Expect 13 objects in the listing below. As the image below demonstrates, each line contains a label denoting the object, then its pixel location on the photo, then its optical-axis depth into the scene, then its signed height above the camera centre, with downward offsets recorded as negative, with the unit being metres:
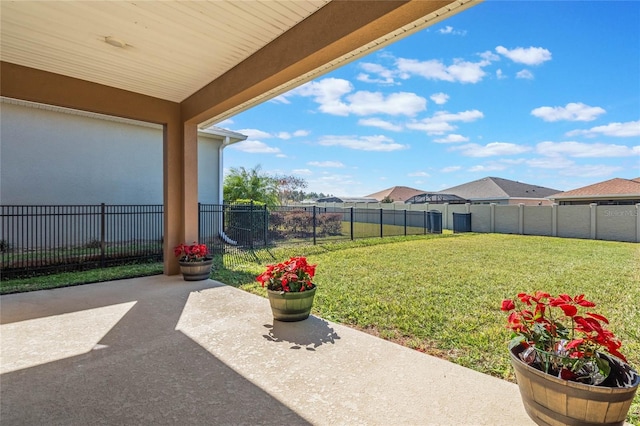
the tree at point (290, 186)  20.34 +1.78
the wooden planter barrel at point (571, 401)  1.52 -0.99
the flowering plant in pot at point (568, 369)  1.54 -0.89
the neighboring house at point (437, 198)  24.61 +1.07
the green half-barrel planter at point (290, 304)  3.39 -1.05
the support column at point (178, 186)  5.61 +0.48
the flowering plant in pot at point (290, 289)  3.41 -0.89
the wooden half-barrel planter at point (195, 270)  5.34 -1.03
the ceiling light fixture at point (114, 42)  3.36 +1.91
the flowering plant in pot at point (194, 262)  5.35 -0.89
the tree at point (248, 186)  11.63 +0.98
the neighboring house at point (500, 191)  26.64 +1.88
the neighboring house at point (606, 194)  16.03 +0.91
